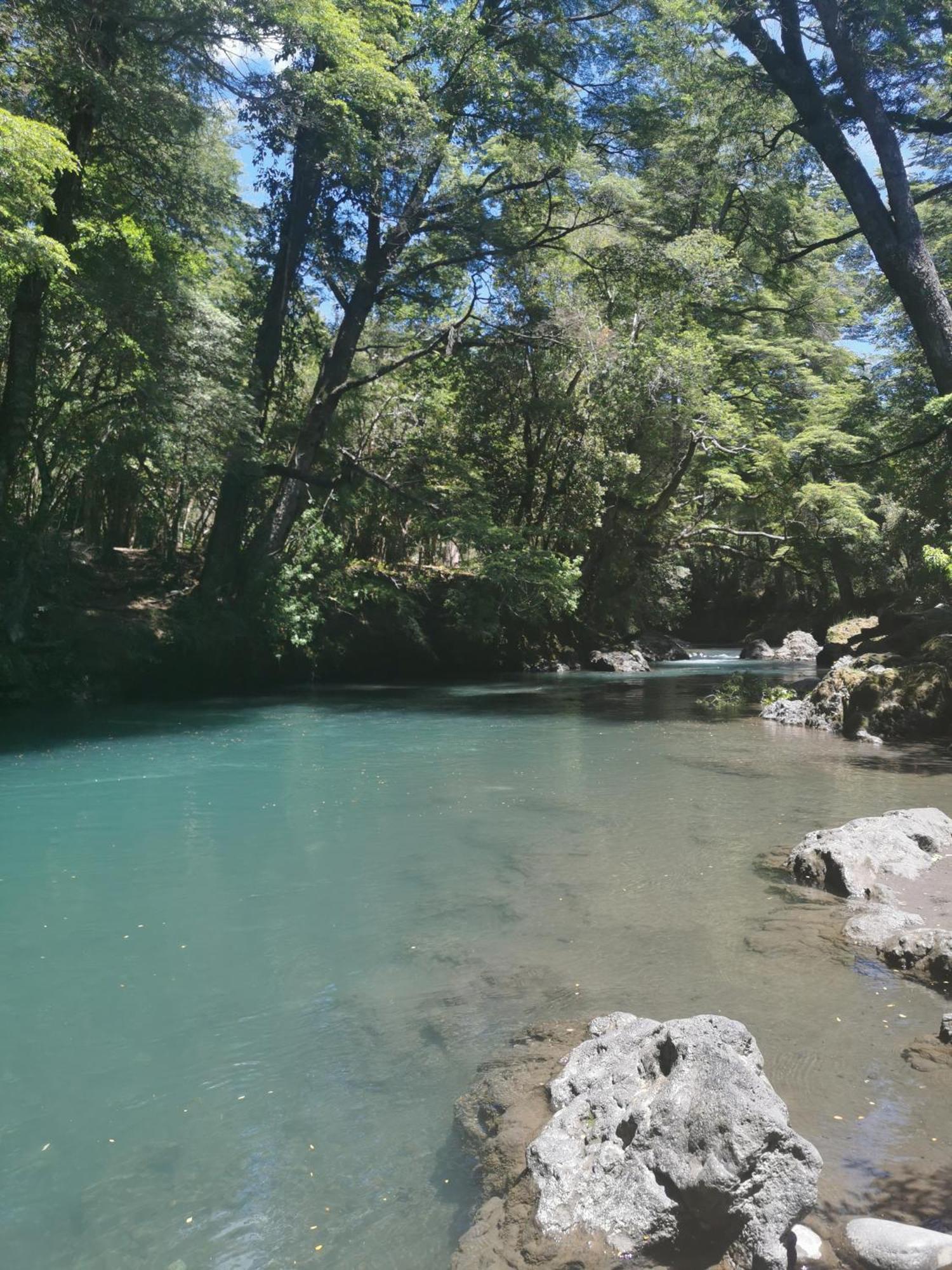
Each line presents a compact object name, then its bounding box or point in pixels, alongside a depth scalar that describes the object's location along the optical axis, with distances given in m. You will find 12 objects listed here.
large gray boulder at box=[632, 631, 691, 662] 30.86
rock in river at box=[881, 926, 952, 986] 4.58
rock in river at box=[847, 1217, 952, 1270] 2.44
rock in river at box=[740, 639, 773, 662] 31.86
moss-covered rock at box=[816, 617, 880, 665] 21.77
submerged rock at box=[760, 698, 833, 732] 14.51
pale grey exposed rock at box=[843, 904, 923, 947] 5.14
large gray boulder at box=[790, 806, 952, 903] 6.07
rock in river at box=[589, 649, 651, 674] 26.75
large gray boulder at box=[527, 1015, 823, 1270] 2.63
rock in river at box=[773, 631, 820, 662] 31.64
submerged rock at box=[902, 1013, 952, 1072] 3.71
